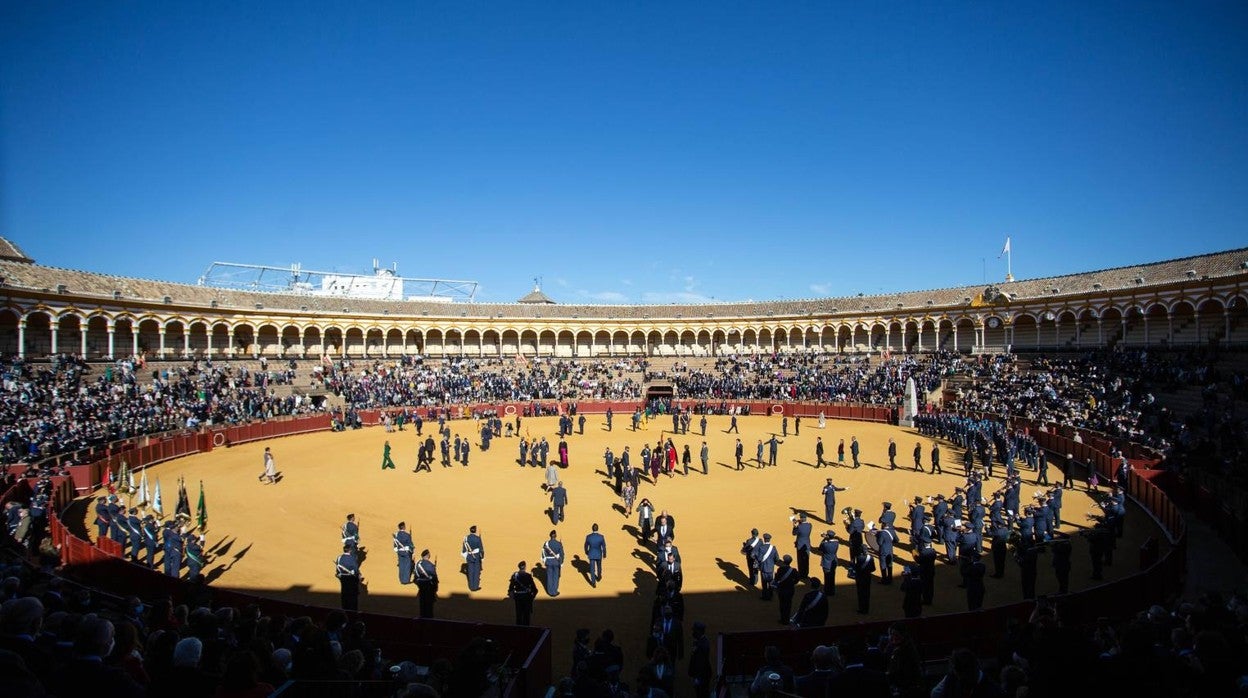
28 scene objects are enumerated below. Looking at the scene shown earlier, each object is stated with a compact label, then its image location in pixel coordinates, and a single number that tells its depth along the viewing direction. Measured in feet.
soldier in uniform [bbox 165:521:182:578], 36.47
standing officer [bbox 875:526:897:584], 37.65
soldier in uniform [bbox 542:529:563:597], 35.47
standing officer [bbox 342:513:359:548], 35.69
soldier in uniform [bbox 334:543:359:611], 32.04
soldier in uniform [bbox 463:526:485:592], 35.91
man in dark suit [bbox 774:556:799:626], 30.68
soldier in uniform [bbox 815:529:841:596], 34.60
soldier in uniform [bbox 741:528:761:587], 36.09
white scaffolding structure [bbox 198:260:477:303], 269.23
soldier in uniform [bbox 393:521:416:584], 36.50
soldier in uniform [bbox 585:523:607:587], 37.37
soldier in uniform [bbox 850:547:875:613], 32.73
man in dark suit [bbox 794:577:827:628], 26.37
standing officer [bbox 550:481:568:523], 50.03
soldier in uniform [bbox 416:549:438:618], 31.53
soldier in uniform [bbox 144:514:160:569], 38.50
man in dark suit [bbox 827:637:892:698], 15.53
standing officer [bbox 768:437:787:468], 75.87
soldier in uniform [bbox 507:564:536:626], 29.91
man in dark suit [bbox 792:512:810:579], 37.35
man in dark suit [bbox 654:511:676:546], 37.24
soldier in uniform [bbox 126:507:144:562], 39.50
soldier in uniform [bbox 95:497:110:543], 41.39
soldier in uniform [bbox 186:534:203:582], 37.22
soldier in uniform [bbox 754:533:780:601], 34.68
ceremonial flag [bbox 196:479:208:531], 47.83
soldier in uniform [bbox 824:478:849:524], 49.06
